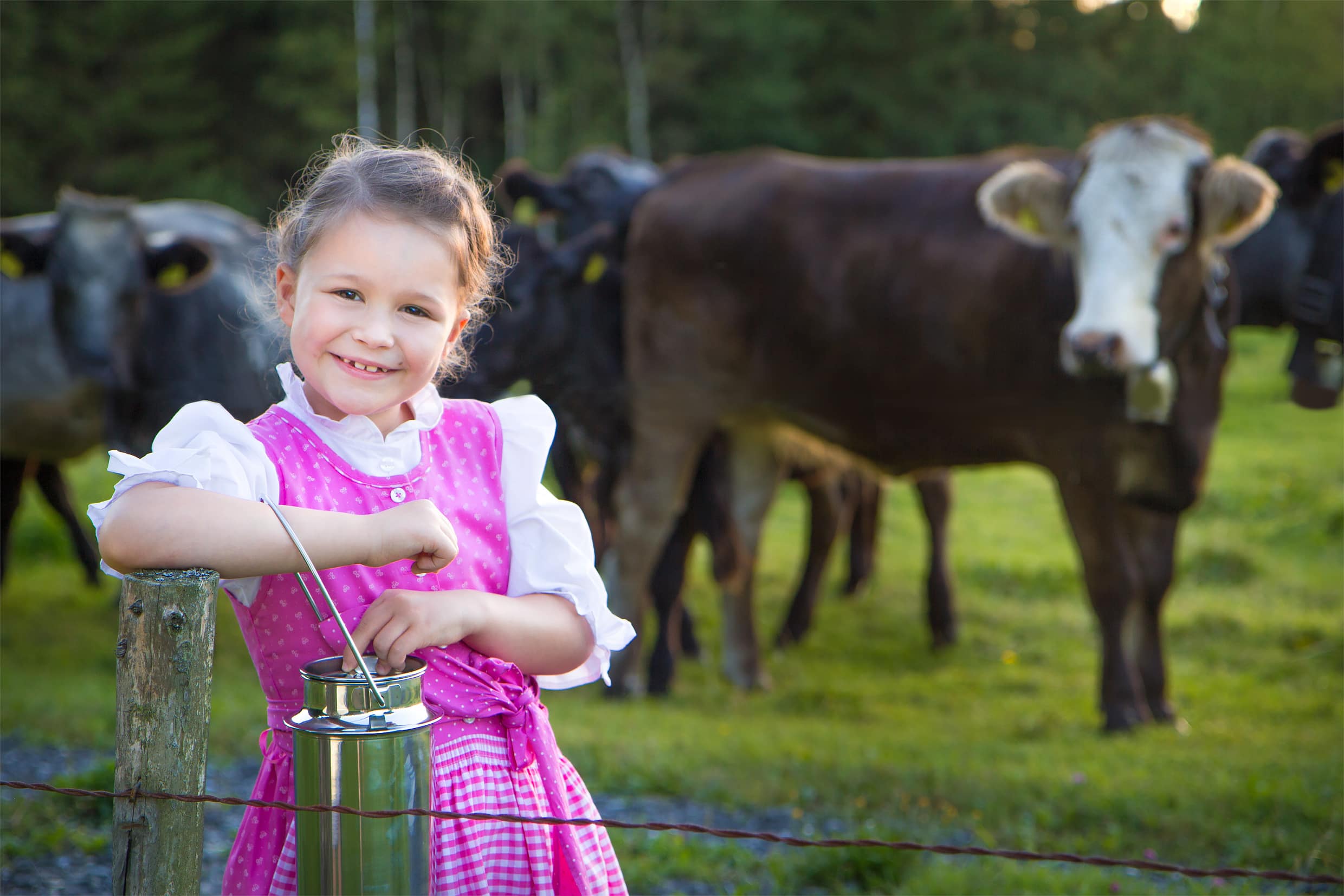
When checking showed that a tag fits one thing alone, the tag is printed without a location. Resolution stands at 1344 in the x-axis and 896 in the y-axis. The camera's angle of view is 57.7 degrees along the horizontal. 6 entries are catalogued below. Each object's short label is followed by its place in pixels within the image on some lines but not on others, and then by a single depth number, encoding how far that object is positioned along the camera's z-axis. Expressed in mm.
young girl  1378
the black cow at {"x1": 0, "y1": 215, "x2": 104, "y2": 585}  5625
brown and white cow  4121
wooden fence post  1327
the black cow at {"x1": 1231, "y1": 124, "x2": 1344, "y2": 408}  5062
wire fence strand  1225
